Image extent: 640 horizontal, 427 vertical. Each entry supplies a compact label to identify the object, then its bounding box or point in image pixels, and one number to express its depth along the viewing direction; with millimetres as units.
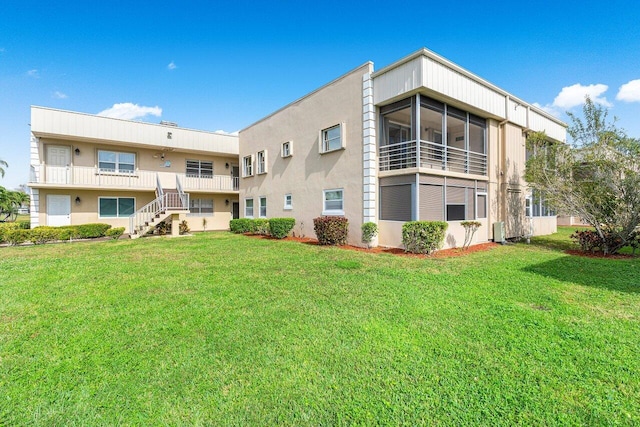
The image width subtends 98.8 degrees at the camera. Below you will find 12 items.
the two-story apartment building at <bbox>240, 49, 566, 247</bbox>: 10062
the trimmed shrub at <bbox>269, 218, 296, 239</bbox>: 13945
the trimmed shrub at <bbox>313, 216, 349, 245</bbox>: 11320
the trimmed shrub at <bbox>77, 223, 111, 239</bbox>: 14125
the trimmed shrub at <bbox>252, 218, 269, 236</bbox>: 15895
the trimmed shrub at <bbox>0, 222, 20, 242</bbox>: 12344
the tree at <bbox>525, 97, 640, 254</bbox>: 9016
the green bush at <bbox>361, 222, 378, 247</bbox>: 10555
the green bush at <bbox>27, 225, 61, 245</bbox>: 12633
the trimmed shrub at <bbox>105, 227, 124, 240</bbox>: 14844
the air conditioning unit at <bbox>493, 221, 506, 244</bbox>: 12070
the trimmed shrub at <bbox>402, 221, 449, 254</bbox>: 8992
